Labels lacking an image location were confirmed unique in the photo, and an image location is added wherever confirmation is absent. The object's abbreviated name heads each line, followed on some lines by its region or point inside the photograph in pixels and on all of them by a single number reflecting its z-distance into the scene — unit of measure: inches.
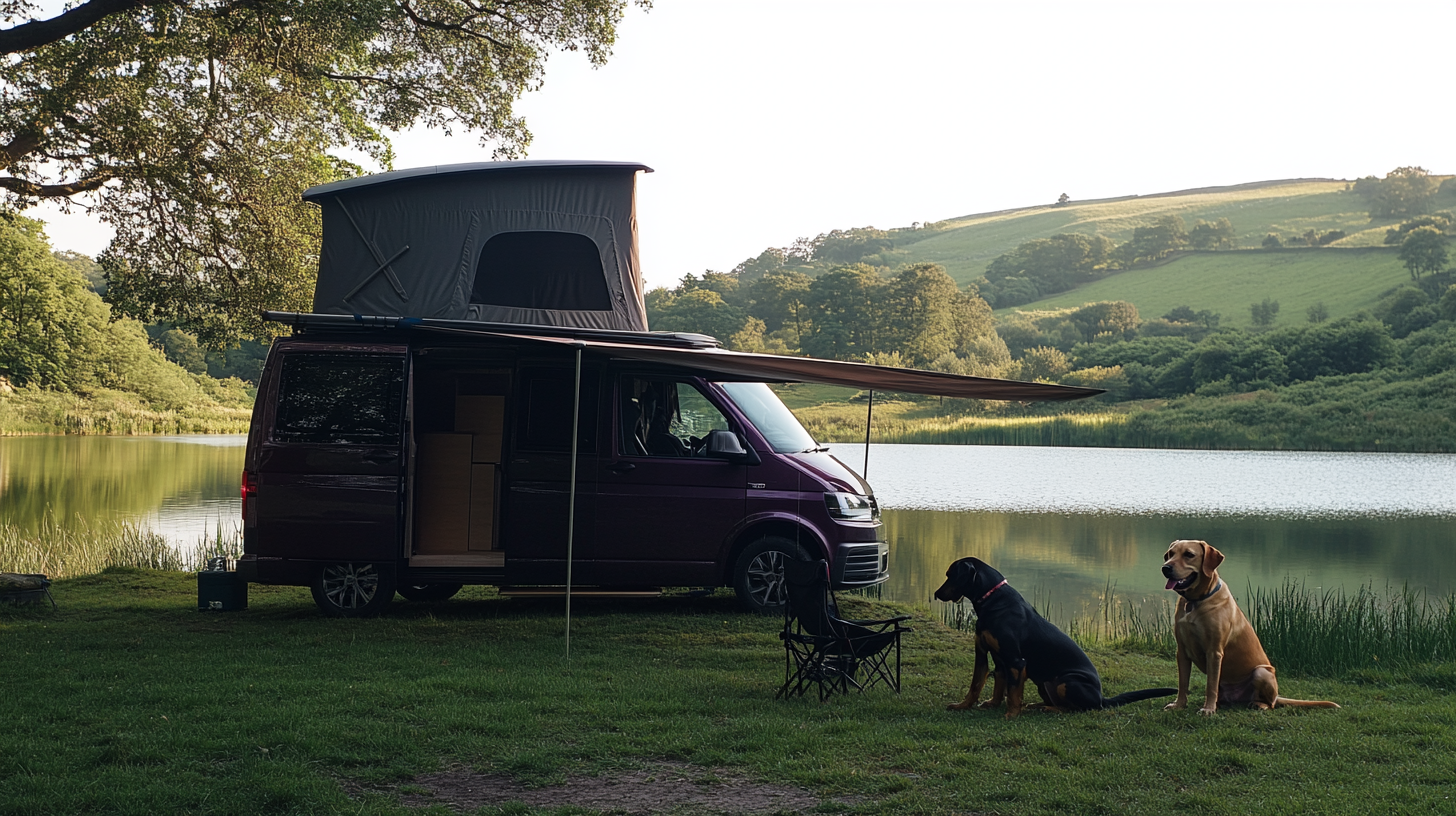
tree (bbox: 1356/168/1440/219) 3715.6
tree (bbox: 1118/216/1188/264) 4001.0
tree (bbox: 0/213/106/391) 1487.1
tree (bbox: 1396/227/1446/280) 2637.8
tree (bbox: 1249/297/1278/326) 2684.5
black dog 226.4
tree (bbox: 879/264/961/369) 2770.7
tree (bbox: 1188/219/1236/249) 3846.0
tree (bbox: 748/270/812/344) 2938.0
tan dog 221.6
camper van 326.0
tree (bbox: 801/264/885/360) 2790.4
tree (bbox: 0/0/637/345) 490.3
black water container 356.5
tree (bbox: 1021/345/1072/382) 2386.8
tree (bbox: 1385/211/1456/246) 2940.5
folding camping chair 244.1
